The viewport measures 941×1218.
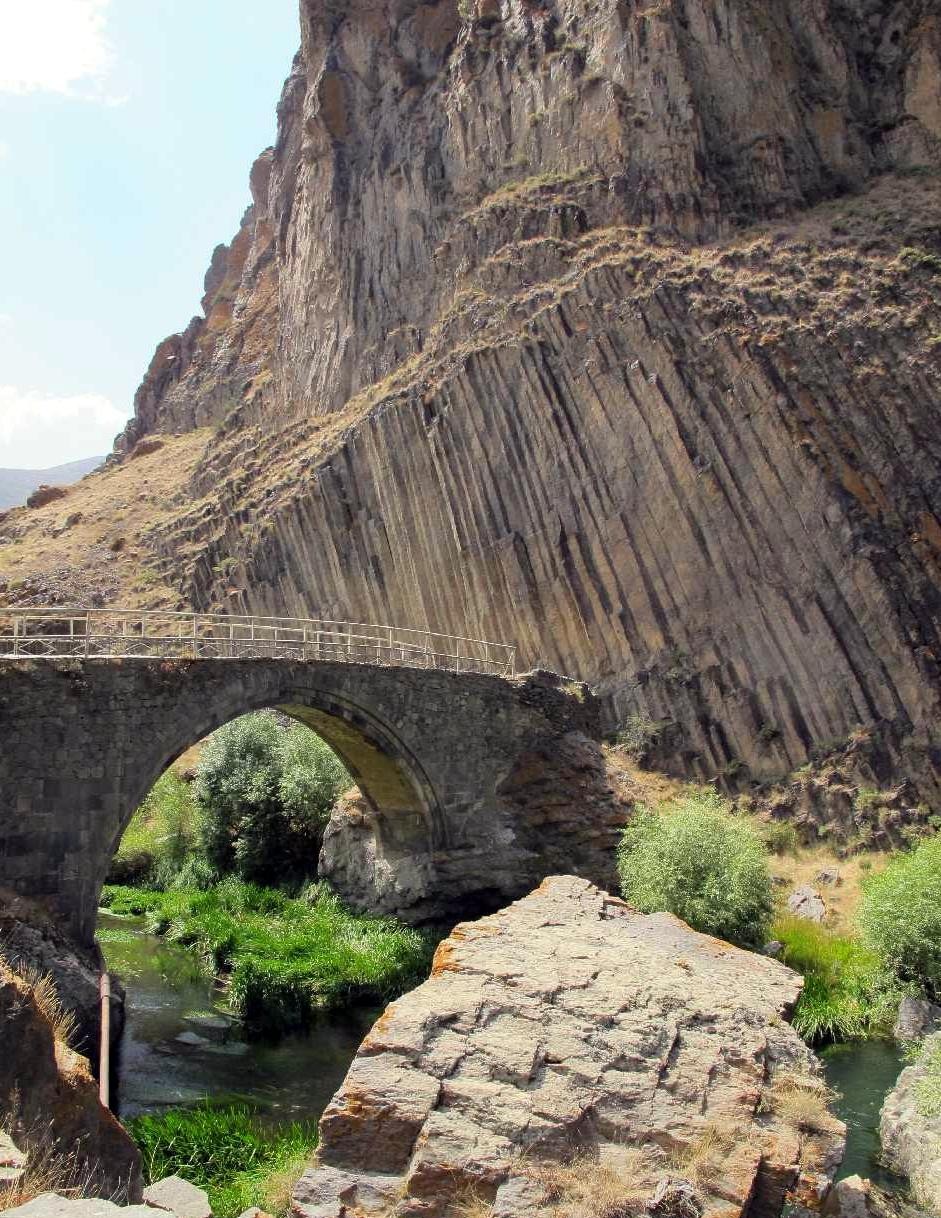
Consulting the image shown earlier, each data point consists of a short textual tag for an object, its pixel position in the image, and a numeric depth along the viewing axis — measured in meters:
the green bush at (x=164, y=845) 30.25
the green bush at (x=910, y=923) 17.52
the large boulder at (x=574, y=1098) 7.88
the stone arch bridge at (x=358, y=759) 16.47
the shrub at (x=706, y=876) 19.61
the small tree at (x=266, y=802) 28.22
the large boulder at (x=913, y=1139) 11.70
